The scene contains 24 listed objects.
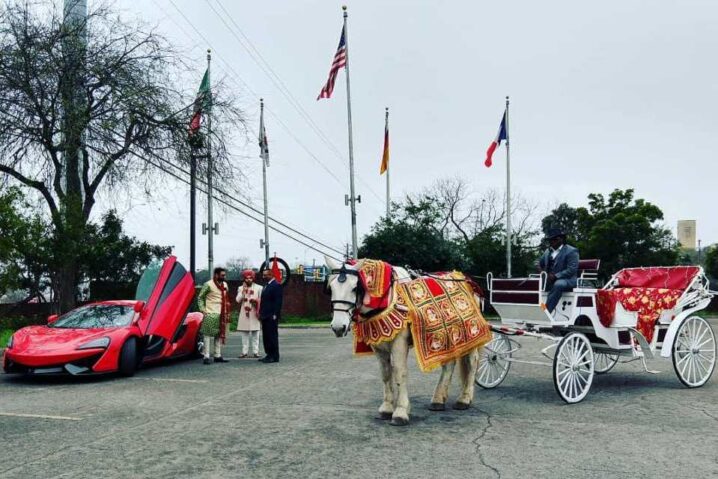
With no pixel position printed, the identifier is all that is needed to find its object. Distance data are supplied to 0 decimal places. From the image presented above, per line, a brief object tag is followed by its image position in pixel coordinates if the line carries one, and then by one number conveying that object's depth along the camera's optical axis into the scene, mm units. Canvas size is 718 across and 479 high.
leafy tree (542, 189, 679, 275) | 42344
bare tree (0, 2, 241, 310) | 17391
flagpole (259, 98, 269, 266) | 41244
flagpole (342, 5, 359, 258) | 30712
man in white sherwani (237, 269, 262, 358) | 13586
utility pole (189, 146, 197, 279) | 20047
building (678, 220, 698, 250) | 95750
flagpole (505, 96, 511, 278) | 34250
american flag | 27188
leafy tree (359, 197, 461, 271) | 31078
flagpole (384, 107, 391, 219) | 37250
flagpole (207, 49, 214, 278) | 20445
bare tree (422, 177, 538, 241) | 56750
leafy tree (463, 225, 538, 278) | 37531
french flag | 32625
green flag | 19906
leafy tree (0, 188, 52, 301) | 15531
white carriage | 8555
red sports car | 10258
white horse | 6762
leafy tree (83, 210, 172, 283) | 26812
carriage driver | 8688
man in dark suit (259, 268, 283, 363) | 13258
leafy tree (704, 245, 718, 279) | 46141
